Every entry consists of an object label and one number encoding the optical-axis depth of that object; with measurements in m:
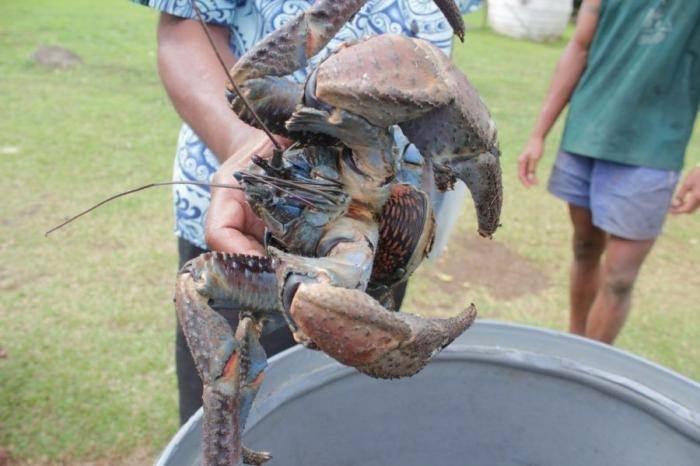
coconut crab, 0.77
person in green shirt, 2.24
